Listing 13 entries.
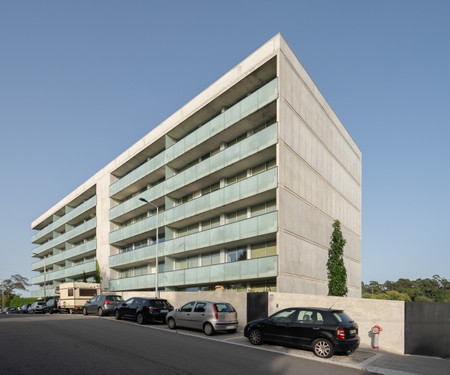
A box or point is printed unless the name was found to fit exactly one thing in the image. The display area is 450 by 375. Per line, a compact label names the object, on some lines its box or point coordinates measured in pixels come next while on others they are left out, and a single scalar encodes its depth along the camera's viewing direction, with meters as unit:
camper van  35.97
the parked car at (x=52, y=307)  40.47
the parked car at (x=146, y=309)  22.48
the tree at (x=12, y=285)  118.71
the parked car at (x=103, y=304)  29.28
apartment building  27.17
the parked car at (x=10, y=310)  56.90
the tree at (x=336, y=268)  27.00
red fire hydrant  15.95
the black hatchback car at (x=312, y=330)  13.33
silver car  18.00
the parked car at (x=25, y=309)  48.45
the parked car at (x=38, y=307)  41.97
